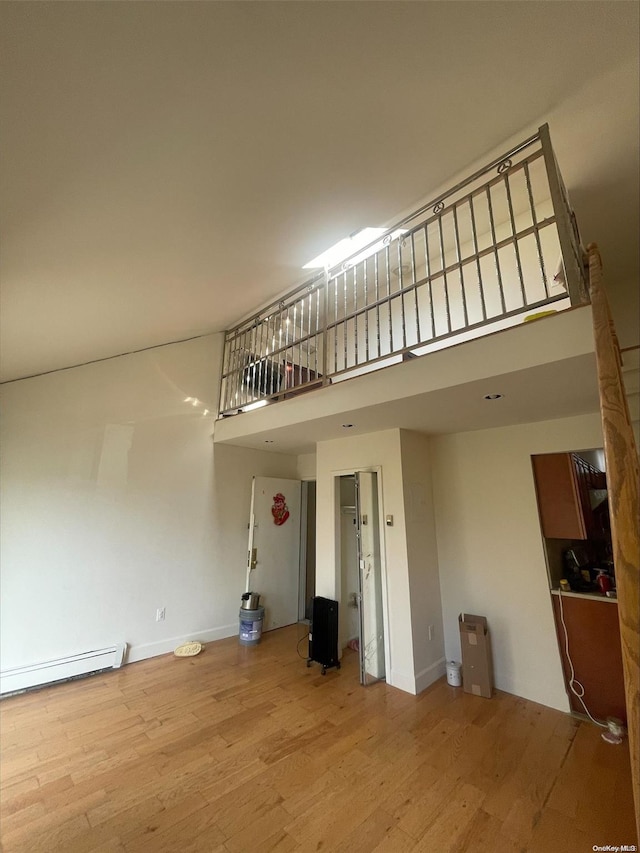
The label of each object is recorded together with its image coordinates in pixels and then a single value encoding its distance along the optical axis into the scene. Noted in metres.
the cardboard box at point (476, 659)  2.93
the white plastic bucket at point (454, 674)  3.09
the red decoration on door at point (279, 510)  4.75
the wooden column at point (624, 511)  0.52
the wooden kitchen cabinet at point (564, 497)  2.87
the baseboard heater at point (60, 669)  2.86
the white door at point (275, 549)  4.45
